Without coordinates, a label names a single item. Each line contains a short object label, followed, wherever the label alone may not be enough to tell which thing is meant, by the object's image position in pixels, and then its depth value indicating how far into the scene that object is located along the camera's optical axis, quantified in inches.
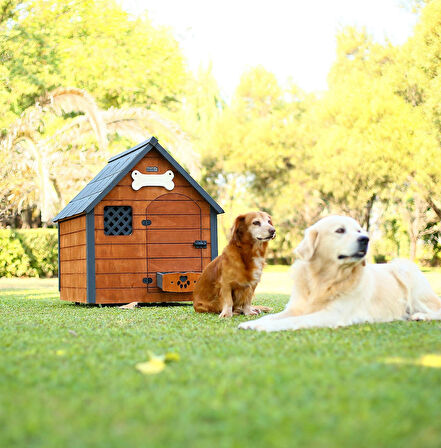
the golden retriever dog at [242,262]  245.8
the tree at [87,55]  881.5
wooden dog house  326.0
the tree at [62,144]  601.3
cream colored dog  181.0
